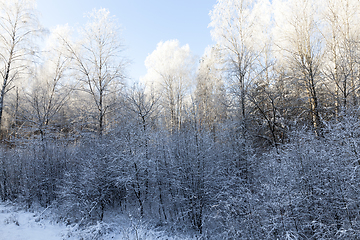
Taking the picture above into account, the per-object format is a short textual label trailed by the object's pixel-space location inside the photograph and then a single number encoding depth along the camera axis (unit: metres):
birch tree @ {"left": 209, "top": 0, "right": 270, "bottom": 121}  10.52
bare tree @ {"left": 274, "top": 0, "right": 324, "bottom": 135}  10.29
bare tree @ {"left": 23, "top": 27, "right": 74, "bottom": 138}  14.35
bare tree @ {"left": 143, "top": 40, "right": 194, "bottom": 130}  21.64
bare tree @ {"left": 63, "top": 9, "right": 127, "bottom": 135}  12.54
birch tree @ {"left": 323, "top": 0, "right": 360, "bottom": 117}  9.77
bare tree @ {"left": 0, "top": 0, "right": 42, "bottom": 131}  12.44
